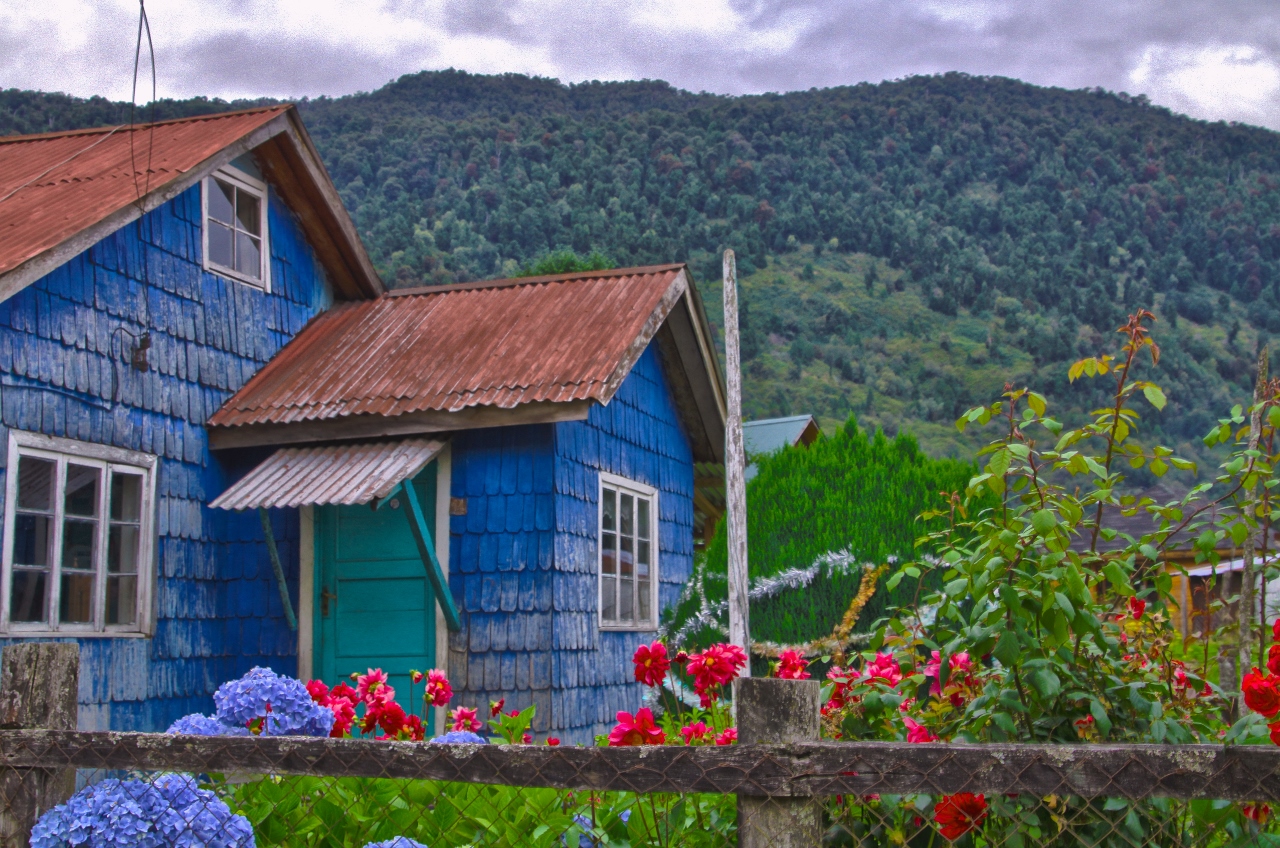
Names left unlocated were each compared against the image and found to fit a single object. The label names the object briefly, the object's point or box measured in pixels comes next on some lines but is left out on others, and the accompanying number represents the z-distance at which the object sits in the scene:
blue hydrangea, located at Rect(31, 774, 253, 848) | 2.77
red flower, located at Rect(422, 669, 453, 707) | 4.85
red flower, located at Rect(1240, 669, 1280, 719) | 2.45
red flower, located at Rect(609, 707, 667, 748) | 3.02
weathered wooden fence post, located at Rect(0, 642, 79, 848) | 2.82
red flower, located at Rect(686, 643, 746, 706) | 3.91
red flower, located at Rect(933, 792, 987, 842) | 2.65
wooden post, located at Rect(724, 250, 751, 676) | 8.46
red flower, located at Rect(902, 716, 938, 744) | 3.17
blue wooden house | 7.60
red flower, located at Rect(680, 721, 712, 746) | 4.12
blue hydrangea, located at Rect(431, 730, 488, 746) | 4.02
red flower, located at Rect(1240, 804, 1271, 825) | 2.54
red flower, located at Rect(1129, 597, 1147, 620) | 3.83
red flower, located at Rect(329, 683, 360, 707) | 4.56
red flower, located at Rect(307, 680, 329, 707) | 4.58
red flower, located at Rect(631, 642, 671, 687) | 4.05
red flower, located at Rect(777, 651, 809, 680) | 3.84
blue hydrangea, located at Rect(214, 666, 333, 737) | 4.14
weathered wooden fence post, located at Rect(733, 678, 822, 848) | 2.34
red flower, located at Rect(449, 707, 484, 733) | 4.69
